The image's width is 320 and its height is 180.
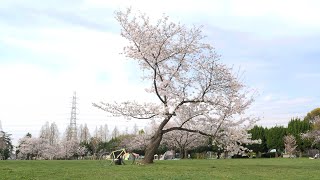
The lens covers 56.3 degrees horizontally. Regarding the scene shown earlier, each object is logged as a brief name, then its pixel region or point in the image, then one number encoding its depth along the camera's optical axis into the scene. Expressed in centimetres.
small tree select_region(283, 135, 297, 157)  5233
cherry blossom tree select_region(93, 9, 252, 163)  1860
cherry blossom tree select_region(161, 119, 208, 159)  4945
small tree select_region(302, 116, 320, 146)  4614
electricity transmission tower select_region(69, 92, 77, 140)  5791
